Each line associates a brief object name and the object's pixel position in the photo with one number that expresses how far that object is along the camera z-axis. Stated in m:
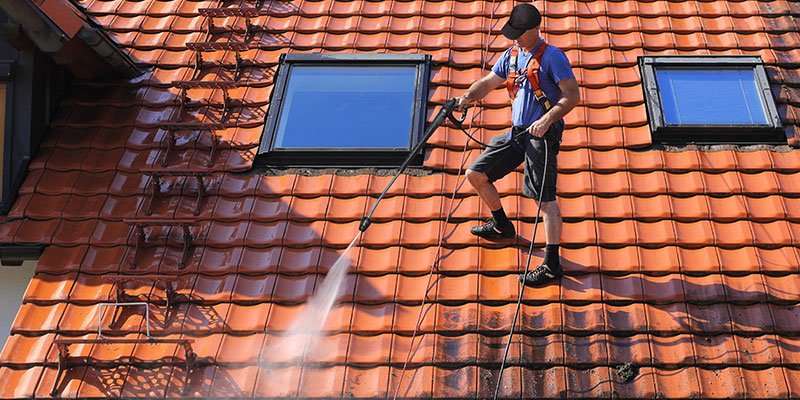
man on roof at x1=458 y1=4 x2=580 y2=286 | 11.96
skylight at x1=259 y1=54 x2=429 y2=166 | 14.34
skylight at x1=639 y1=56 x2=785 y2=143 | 14.29
